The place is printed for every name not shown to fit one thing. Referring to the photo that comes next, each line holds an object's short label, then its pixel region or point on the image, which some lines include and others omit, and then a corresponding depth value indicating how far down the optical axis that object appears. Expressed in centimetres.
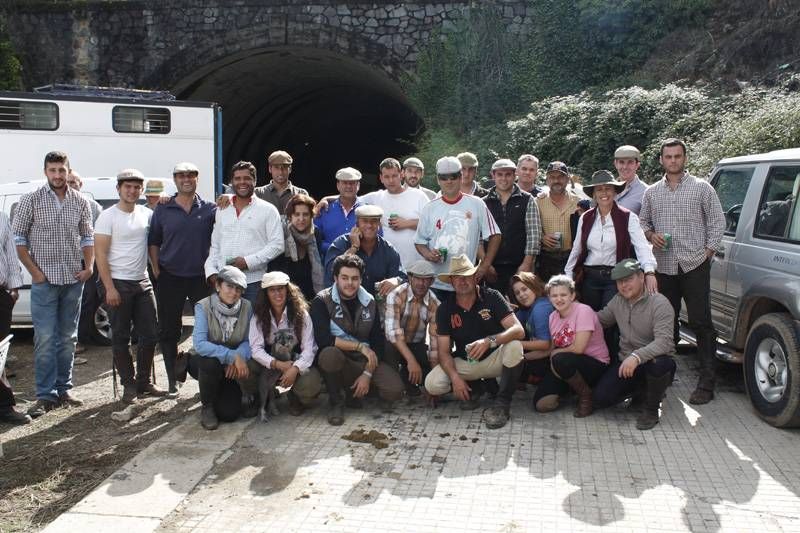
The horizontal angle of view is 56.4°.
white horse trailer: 1055
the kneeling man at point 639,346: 512
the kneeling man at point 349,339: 536
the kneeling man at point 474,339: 529
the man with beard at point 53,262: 569
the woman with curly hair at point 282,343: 529
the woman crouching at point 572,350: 529
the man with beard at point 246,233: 578
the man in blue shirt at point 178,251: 591
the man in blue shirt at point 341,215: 633
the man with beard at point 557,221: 628
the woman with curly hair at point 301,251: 602
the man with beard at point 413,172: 697
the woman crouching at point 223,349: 521
